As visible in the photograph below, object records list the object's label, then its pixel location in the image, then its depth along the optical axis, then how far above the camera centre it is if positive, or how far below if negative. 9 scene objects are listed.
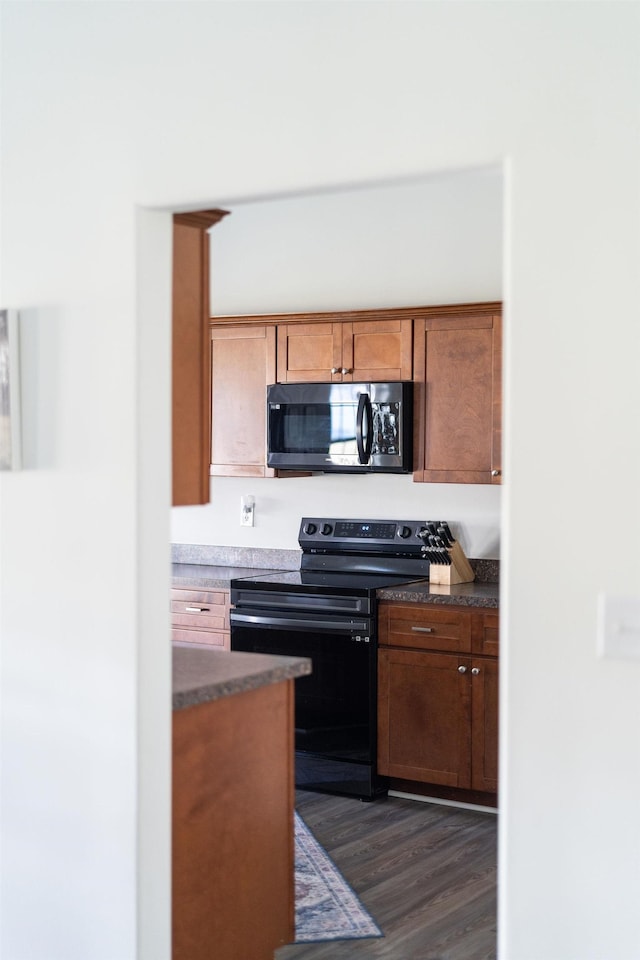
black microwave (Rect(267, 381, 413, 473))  4.64 +0.02
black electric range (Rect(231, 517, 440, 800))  4.52 -0.96
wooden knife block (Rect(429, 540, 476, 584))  4.67 -0.62
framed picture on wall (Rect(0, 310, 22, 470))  2.50 +0.09
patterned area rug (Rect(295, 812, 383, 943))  3.29 -1.56
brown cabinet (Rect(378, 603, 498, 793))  4.30 -1.10
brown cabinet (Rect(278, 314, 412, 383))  4.68 +0.37
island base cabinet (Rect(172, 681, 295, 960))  2.45 -0.97
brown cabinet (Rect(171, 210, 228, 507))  2.50 +0.18
